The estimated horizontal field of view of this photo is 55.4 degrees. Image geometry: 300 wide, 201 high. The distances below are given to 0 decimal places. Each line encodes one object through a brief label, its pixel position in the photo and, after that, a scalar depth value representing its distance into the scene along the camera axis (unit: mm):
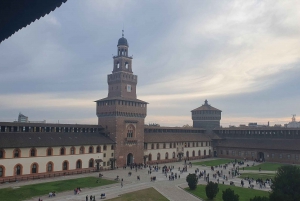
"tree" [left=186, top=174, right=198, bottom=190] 41781
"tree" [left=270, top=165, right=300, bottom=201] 29812
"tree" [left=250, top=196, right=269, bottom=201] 27014
